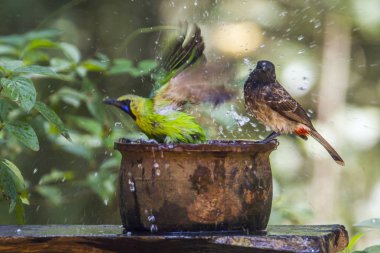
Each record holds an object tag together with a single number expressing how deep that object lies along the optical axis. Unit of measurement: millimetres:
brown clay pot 6437
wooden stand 6082
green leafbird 7016
